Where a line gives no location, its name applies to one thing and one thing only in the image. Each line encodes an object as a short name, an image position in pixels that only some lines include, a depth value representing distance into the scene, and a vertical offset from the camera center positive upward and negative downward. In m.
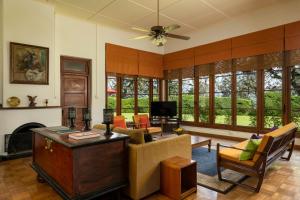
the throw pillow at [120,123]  5.51 -0.61
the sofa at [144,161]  2.54 -0.80
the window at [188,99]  7.34 +0.09
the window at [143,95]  7.55 +0.24
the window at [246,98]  5.78 +0.10
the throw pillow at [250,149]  2.89 -0.71
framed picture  4.49 +0.88
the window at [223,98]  6.33 +0.09
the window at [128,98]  7.05 +0.12
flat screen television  6.99 -0.27
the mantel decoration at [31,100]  4.66 +0.02
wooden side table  2.59 -1.06
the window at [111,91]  6.65 +0.34
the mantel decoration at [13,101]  4.40 +0.00
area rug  2.96 -1.26
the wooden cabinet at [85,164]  2.15 -0.76
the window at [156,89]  8.11 +0.50
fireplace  4.30 -0.91
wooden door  5.66 +0.49
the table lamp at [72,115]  3.06 -0.22
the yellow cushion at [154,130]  5.64 -0.83
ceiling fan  3.77 +1.32
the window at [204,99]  6.87 +0.08
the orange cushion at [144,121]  6.20 -0.65
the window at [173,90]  7.84 +0.46
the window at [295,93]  5.03 +0.21
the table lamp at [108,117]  2.62 -0.21
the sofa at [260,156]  2.72 -0.84
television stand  6.77 -0.78
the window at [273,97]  5.31 +0.11
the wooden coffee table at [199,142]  4.32 -0.91
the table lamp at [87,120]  2.92 -0.28
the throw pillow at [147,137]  2.89 -0.53
